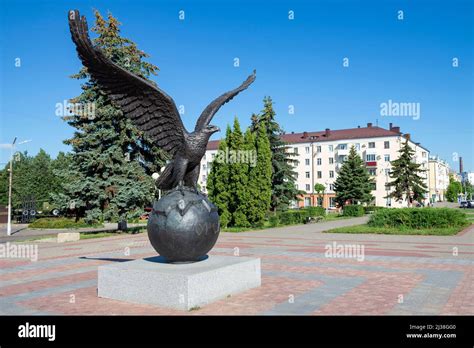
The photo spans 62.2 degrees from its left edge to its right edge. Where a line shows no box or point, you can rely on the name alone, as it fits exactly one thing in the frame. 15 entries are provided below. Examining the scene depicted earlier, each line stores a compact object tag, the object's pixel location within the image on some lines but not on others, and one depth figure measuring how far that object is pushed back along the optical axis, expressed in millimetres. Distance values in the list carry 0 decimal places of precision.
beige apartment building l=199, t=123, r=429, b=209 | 57906
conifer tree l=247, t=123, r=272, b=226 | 26938
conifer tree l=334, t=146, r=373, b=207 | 44062
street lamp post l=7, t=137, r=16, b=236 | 26083
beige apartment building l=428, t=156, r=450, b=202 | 88062
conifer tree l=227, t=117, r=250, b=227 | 26641
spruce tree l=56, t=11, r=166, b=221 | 22891
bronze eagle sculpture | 7793
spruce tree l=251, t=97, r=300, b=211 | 34719
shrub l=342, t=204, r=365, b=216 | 40219
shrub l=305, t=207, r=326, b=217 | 35094
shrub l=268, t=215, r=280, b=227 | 29259
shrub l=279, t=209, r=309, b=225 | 31188
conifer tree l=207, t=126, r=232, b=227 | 27047
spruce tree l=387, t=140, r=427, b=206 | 40531
